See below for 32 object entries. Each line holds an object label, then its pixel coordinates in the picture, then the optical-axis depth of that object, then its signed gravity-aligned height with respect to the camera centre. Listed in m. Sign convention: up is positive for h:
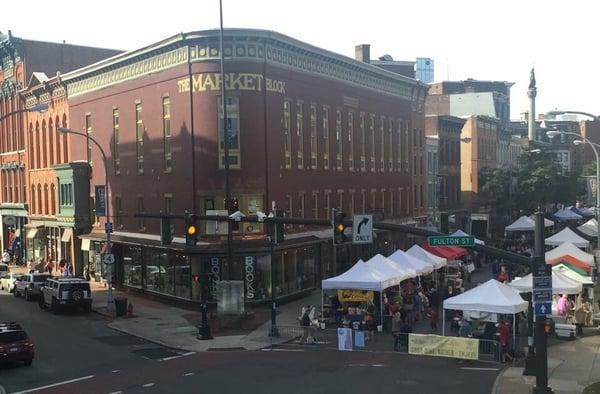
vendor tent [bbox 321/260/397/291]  30.08 -4.43
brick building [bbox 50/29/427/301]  37.03 +2.40
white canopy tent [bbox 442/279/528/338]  25.28 -4.57
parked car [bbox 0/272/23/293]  45.47 -6.37
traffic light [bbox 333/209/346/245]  18.12 -1.20
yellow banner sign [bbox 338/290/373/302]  30.83 -5.14
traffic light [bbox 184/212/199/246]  22.17 -1.42
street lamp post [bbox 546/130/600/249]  34.78 -0.29
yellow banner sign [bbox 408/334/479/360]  23.66 -5.90
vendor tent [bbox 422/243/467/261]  41.53 -4.44
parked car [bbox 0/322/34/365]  23.50 -5.48
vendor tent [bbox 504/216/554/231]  56.31 -3.86
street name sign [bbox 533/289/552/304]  18.94 -3.23
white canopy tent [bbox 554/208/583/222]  67.50 -3.72
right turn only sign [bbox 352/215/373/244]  19.00 -1.28
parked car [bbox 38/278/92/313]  36.09 -5.73
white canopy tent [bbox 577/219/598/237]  54.28 -4.09
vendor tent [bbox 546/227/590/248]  46.38 -4.20
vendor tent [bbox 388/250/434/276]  35.16 -4.28
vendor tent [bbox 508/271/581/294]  29.62 -4.66
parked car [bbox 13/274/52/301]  41.53 -5.99
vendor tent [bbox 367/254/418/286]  31.78 -4.14
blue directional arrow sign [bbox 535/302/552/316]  18.84 -3.59
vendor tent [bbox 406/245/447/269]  37.97 -4.19
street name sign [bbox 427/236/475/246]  18.08 -1.62
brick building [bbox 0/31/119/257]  59.53 +5.71
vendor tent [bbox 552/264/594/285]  32.44 -4.64
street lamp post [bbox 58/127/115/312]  36.35 -5.51
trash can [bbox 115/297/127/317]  35.09 -6.23
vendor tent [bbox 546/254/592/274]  35.60 -4.37
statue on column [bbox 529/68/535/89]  108.78 +16.08
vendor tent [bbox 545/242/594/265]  36.79 -4.10
